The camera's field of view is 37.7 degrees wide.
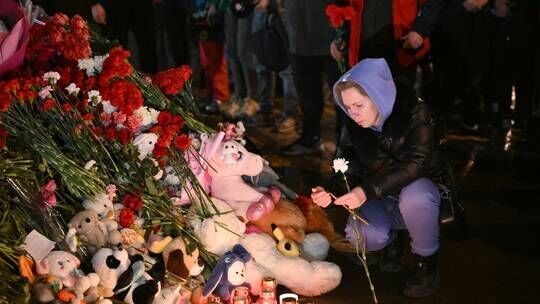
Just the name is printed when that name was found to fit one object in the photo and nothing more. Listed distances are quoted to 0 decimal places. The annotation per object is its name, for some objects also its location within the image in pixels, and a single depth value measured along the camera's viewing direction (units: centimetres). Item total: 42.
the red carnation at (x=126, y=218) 297
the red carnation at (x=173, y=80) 339
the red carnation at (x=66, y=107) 303
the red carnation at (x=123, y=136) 311
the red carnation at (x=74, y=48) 318
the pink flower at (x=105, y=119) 317
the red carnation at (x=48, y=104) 296
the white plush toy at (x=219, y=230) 321
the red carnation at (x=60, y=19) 350
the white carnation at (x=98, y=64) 329
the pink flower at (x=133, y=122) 315
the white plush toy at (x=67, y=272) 269
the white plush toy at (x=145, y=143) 320
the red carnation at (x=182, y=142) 324
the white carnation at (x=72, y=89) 311
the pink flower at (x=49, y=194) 287
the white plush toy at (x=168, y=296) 293
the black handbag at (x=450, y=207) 327
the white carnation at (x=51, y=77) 302
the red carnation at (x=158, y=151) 317
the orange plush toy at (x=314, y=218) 365
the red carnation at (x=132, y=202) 303
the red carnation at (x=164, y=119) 324
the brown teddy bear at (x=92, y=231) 289
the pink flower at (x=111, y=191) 303
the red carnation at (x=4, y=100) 279
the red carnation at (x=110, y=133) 310
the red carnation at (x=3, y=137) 276
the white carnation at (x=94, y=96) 311
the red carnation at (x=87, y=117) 309
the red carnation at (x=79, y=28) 325
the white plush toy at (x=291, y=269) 324
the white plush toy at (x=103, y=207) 295
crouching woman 313
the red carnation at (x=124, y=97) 309
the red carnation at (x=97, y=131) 311
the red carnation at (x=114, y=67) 313
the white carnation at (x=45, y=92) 298
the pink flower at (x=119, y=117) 314
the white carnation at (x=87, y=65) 327
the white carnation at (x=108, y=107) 319
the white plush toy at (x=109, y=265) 278
